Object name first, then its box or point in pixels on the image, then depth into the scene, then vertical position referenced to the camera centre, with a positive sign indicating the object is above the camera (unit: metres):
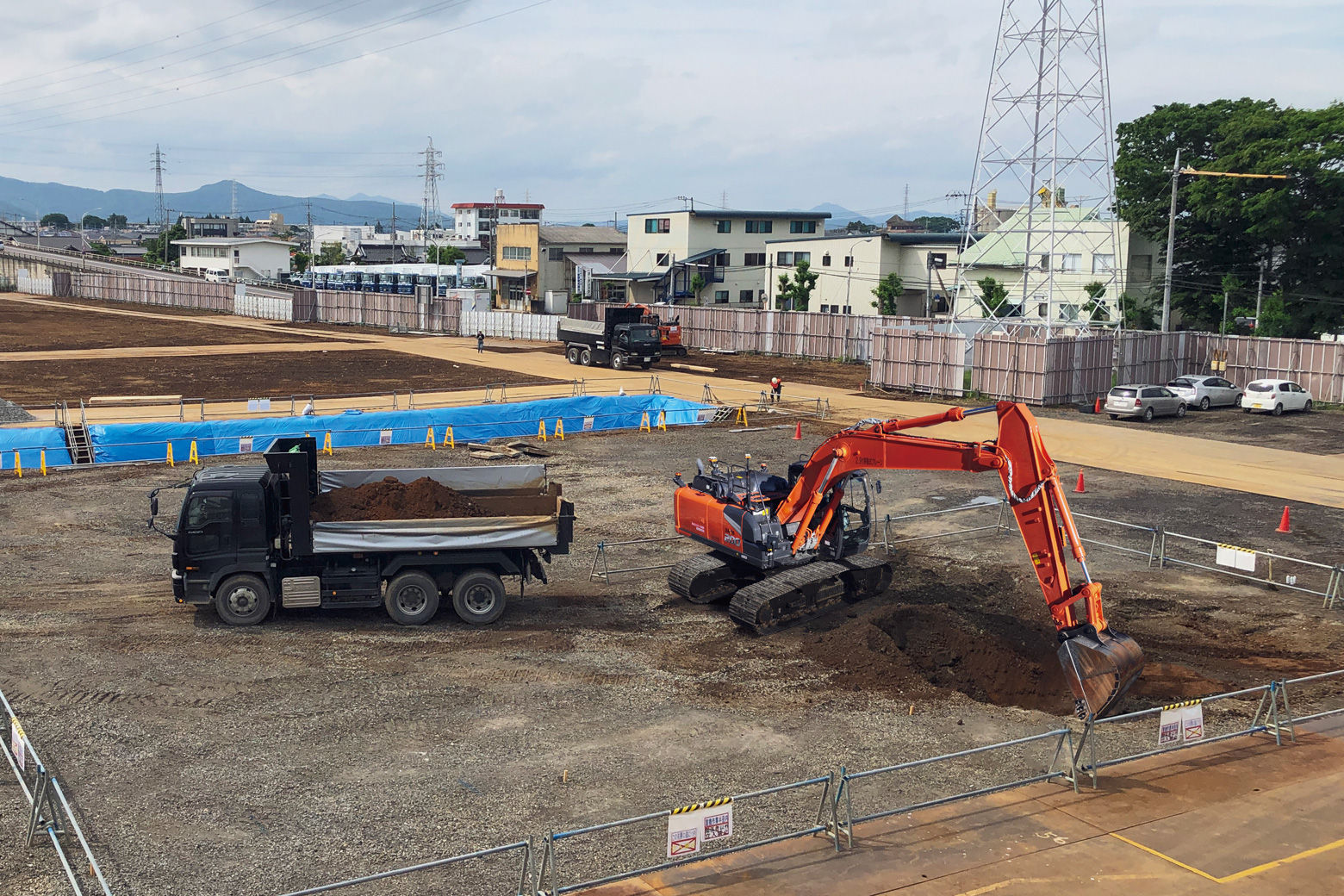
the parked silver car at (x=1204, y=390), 49.72 -2.99
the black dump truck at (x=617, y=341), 60.75 -1.77
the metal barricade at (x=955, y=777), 12.27 -5.51
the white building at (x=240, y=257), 141.00 +5.34
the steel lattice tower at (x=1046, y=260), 73.44 +3.94
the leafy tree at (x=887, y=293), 82.75 +1.49
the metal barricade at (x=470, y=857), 9.73 -4.95
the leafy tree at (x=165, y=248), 167.50 +7.53
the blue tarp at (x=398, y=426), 35.28 -4.12
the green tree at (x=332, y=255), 169.88 +6.97
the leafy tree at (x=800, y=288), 88.75 +1.86
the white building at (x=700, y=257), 100.06 +4.68
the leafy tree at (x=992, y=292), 77.62 +1.66
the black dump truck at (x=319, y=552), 19.50 -4.27
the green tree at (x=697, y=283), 97.81 +2.21
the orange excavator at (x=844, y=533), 15.70 -3.80
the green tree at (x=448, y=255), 157.75 +6.72
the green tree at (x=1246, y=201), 63.00 +6.93
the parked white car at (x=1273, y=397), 48.41 -3.14
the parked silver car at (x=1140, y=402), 46.50 -3.32
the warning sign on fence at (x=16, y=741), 12.91 -5.01
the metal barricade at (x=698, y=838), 10.86 -5.49
